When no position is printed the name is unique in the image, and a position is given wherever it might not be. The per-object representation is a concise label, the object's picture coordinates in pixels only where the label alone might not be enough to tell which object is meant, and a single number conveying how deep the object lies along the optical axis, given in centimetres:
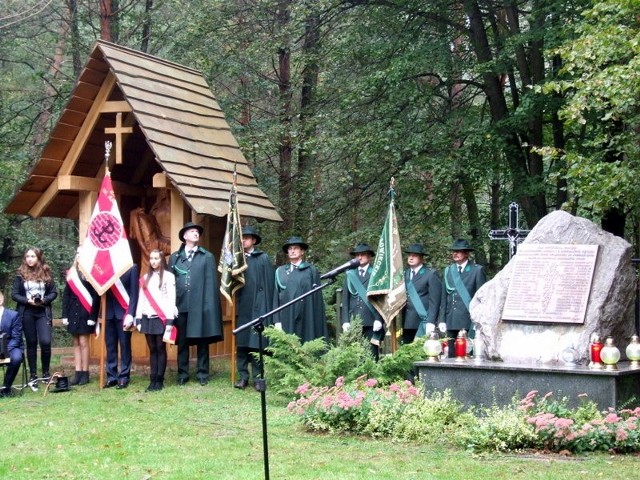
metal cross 1480
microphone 777
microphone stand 674
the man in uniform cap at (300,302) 1379
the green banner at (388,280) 1298
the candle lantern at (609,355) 998
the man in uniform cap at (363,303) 1362
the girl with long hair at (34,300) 1359
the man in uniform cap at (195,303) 1380
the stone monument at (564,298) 1080
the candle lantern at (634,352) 1038
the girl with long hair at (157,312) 1336
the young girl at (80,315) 1395
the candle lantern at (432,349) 1097
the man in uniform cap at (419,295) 1351
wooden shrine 1453
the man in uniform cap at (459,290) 1320
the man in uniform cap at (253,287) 1418
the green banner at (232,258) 1376
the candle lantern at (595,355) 1012
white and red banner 1364
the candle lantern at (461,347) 1127
